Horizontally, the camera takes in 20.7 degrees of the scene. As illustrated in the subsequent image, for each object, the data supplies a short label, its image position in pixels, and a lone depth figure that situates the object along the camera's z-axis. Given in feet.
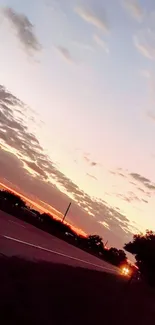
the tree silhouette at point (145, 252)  192.34
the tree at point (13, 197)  255.29
